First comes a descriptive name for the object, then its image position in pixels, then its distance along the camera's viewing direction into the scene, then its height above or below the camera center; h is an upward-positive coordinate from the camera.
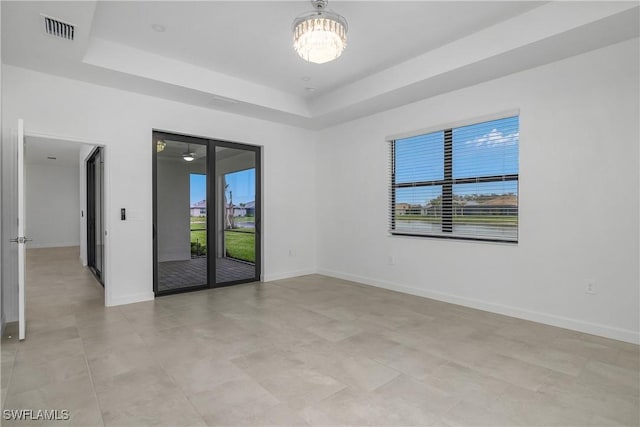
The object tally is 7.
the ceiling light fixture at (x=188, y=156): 5.22 +0.80
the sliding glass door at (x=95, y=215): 5.91 -0.16
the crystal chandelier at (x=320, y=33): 2.96 +1.55
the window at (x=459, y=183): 4.09 +0.34
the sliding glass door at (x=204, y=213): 4.96 -0.09
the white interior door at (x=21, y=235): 3.17 -0.27
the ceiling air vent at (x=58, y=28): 2.92 +1.60
